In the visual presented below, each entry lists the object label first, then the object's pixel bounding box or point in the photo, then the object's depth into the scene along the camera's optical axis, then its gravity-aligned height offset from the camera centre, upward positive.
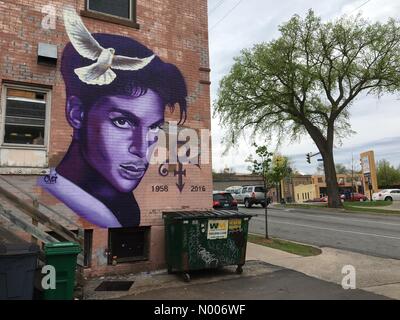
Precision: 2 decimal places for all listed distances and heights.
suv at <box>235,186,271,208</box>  31.95 +0.58
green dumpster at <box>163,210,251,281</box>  7.43 -0.71
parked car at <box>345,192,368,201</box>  51.95 +0.31
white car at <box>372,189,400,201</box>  45.64 +0.43
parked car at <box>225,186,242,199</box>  34.98 +1.07
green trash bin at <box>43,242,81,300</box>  5.82 -0.88
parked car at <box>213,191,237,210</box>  21.30 +0.16
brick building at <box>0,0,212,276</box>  7.32 +1.76
